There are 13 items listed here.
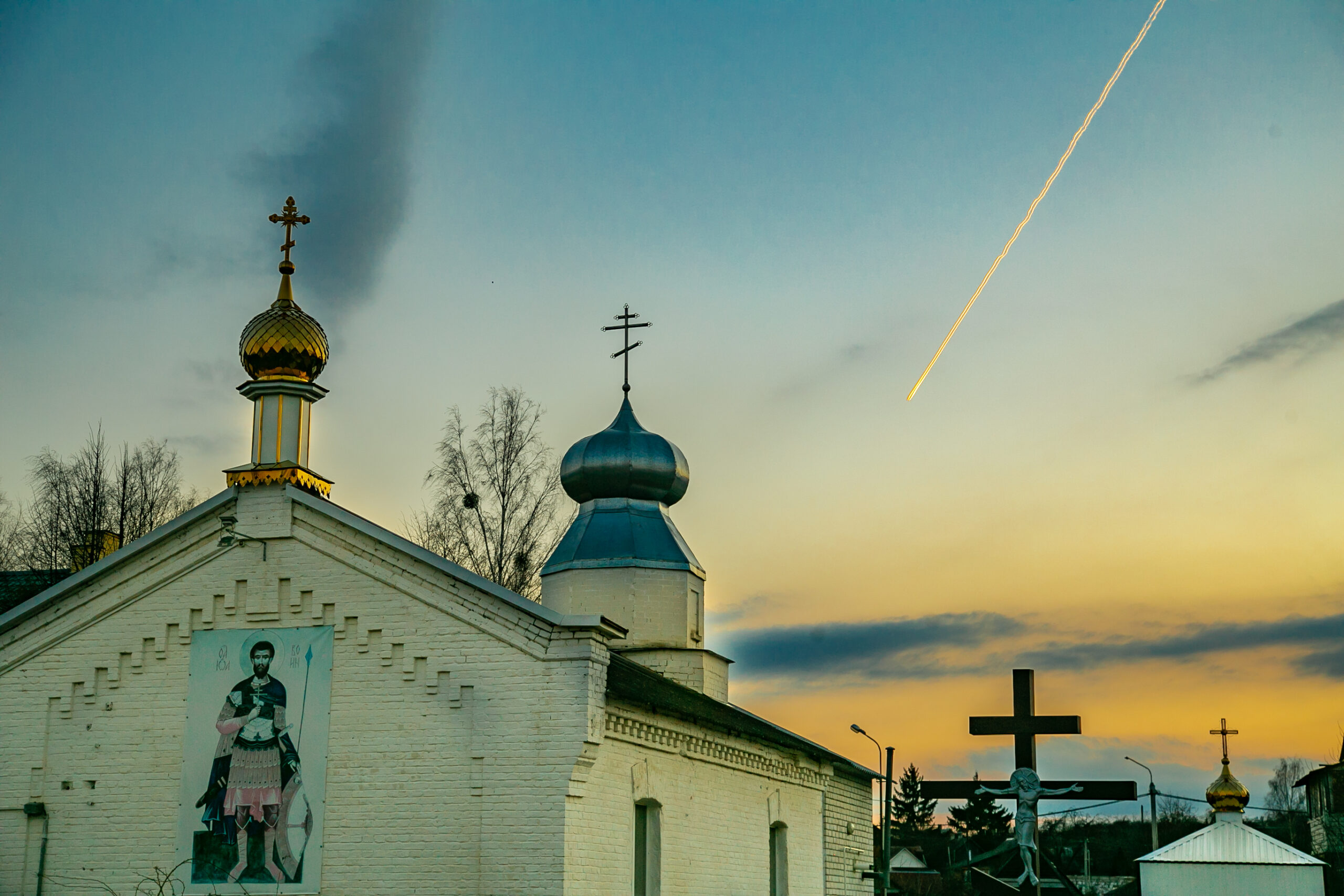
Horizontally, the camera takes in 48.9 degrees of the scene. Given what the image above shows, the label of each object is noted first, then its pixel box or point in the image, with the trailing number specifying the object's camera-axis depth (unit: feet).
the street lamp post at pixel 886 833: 92.02
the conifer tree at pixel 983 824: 247.66
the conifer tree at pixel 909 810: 284.41
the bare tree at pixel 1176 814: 294.87
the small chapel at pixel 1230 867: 123.44
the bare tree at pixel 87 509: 117.50
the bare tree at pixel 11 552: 119.75
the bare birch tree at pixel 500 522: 104.73
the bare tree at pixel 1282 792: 309.01
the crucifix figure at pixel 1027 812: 58.65
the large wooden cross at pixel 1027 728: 59.93
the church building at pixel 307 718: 52.90
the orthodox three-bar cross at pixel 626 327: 93.71
